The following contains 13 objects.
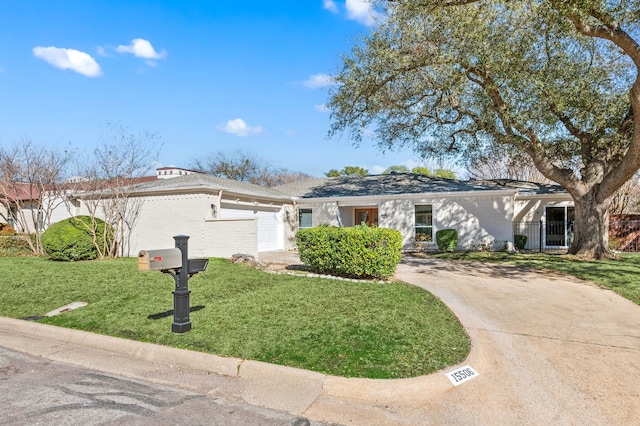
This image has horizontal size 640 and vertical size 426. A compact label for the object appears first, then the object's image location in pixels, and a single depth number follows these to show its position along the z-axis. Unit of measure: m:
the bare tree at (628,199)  22.88
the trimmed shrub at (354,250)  9.14
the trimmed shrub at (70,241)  13.46
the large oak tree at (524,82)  11.30
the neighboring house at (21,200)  16.87
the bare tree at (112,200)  14.89
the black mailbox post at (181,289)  5.35
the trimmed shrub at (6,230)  22.77
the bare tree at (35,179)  16.69
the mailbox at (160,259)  4.91
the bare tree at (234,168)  39.75
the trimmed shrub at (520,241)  17.80
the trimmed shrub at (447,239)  16.98
